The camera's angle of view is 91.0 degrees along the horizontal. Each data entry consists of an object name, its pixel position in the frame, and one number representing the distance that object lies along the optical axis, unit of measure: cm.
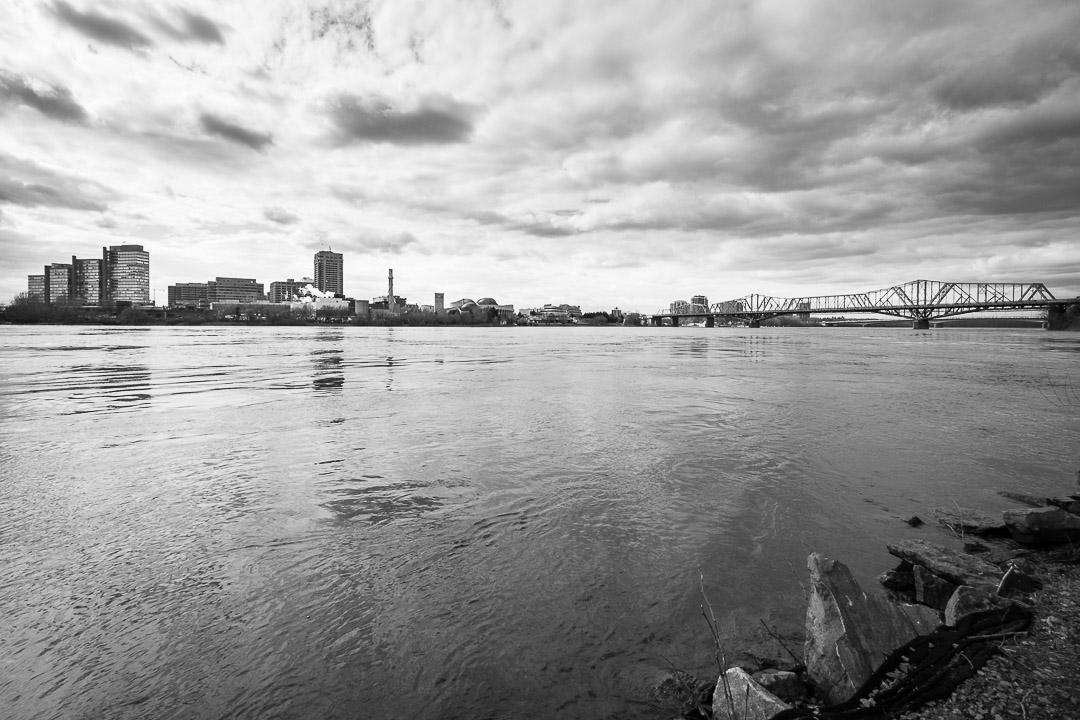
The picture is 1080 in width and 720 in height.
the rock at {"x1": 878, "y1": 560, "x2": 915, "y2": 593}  521
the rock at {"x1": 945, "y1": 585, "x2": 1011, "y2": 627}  416
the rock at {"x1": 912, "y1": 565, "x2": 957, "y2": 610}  469
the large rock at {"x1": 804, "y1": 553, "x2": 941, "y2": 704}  356
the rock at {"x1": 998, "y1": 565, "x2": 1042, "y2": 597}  450
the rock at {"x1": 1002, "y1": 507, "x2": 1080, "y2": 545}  579
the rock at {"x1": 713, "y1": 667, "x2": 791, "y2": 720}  328
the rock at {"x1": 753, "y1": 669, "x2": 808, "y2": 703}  357
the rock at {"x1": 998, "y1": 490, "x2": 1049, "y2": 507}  761
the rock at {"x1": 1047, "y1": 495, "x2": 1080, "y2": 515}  702
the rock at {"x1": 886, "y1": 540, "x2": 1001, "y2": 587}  482
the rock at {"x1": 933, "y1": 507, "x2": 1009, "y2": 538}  639
